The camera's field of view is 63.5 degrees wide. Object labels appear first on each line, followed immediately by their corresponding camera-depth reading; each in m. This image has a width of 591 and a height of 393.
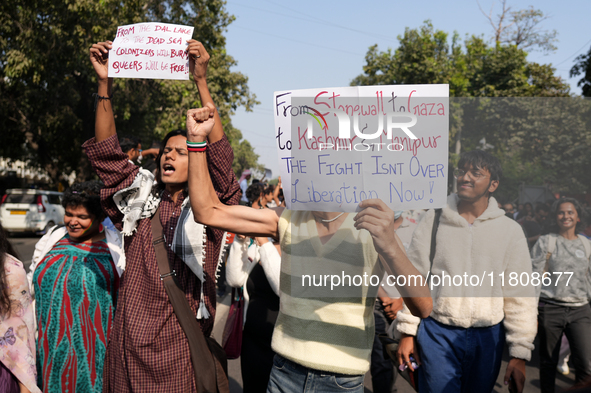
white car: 15.26
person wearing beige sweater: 2.47
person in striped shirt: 1.80
